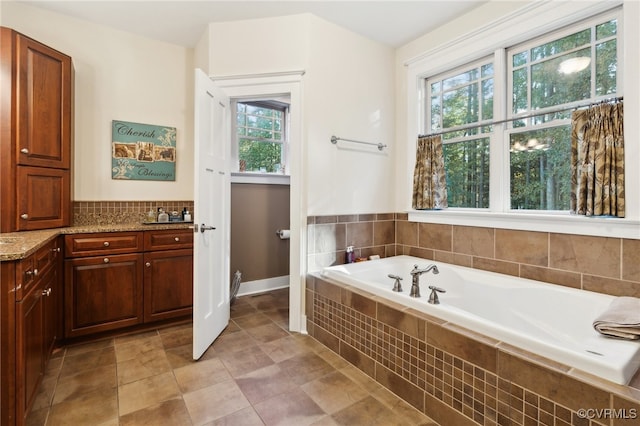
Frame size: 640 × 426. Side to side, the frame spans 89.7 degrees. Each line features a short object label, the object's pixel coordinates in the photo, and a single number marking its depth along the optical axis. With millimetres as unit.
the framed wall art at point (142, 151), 2873
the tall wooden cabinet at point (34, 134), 2092
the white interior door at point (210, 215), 2154
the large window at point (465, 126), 2613
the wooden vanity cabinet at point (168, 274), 2570
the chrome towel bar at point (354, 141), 2699
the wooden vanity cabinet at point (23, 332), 1306
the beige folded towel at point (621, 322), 1293
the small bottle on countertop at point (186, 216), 3010
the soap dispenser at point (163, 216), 2922
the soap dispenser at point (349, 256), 2814
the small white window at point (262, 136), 3646
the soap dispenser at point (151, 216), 2938
